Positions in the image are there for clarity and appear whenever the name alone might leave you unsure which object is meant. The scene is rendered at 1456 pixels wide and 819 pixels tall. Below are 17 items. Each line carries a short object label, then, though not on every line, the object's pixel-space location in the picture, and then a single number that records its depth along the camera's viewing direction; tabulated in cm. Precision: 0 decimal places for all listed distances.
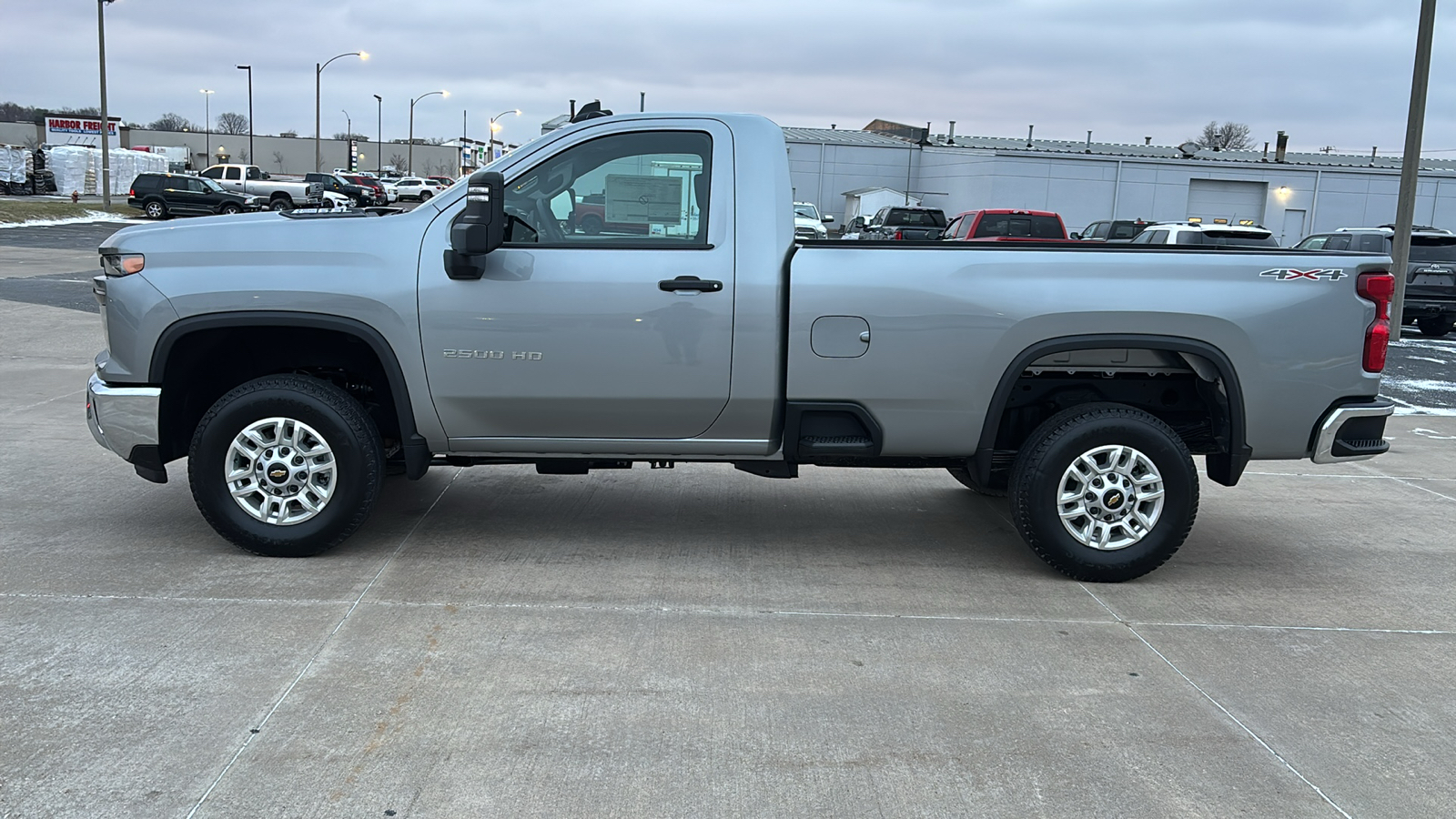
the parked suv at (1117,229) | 2477
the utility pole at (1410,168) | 1501
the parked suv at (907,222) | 2830
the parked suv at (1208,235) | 1756
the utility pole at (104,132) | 3797
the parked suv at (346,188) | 5000
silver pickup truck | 491
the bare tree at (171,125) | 12852
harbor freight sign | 6725
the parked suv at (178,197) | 3953
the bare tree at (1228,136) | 9200
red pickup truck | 2141
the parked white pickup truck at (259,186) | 4809
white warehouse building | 4353
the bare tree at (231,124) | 13710
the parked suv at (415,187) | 5912
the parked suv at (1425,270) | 1714
